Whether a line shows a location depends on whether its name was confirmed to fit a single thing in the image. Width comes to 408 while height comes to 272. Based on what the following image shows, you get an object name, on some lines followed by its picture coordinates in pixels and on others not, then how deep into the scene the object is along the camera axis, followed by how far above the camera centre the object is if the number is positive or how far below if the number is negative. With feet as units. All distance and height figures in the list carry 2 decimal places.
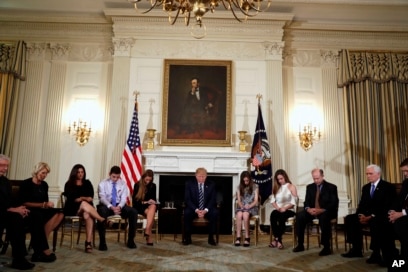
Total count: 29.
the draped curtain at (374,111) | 26.32 +5.90
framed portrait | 25.93 +6.07
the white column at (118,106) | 25.63 +5.68
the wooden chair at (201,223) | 18.56 -1.72
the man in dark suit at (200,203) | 18.44 -0.76
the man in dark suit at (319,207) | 16.69 -0.73
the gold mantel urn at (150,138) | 25.26 +3.28
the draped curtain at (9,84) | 25.92 +7.08
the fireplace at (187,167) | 25.11 +1.44
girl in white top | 18.01 -0.65
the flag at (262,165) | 24.32 +1.63
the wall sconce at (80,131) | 26.35 +3.86
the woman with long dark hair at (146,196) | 18.88 -0.47
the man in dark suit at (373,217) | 13.71 -0.99
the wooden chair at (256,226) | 18.54 -1.82
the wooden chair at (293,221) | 17.85 -1.52
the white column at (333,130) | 26.61 +4.49
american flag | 23.73 +1.86
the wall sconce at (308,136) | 26.73 +3.97
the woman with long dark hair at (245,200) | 18.78 -0.55
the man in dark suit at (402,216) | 11.93 -0.77
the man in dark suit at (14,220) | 12.14 -1.24
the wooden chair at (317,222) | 16.88 -1.49
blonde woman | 13.56 -1.06
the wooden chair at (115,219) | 17.72 -1.56
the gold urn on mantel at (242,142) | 25.41 +3.27
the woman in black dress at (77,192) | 17.09 -0.29
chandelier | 13.17 +7.06
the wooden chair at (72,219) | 17.11 -1.56
